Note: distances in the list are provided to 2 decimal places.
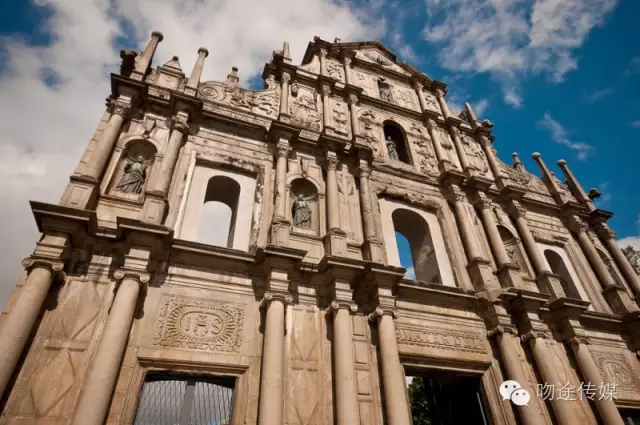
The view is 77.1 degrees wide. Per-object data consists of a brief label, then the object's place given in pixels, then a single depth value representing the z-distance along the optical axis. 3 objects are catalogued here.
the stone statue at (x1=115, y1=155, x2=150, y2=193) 8.25
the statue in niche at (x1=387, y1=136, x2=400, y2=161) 12.64
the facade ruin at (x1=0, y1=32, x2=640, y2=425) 6.07
